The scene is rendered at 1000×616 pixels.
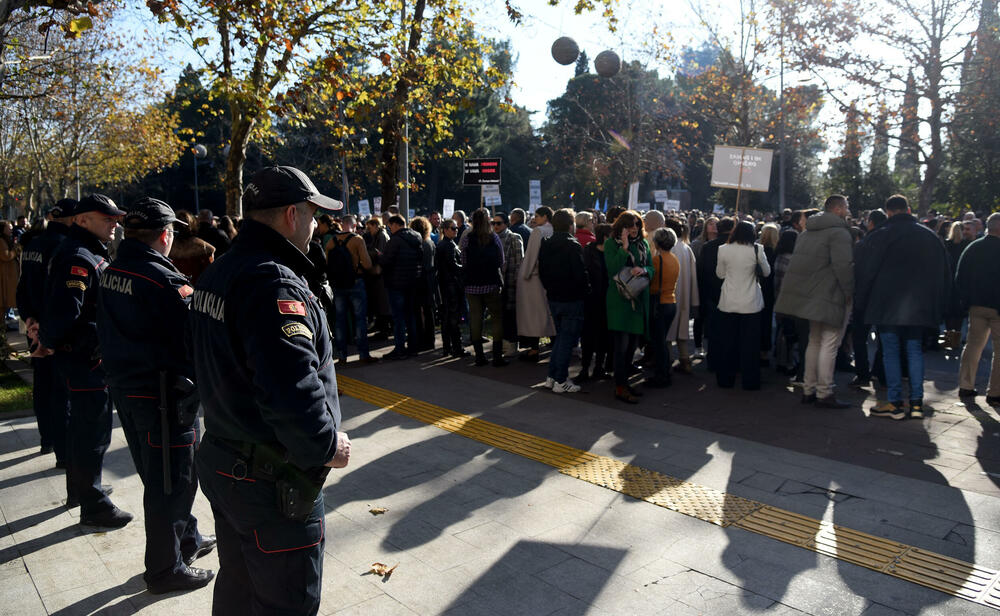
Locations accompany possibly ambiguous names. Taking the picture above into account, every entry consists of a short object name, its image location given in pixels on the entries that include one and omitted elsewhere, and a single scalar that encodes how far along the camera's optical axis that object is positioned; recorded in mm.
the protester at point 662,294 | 8227
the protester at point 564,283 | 7676
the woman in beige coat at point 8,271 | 11227
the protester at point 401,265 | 9484
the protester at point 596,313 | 8406
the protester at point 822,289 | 7238
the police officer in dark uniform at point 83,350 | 4453
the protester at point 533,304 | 9117
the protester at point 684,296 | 8945
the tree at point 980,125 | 16000
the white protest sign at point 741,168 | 12422
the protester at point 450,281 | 9930
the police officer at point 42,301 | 5305
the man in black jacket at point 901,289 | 6785
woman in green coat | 7469
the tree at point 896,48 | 16328
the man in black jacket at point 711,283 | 8586
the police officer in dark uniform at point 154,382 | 3604
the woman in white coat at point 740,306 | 8031
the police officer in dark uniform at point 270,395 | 2305
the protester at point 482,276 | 9266
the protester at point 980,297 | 7414
